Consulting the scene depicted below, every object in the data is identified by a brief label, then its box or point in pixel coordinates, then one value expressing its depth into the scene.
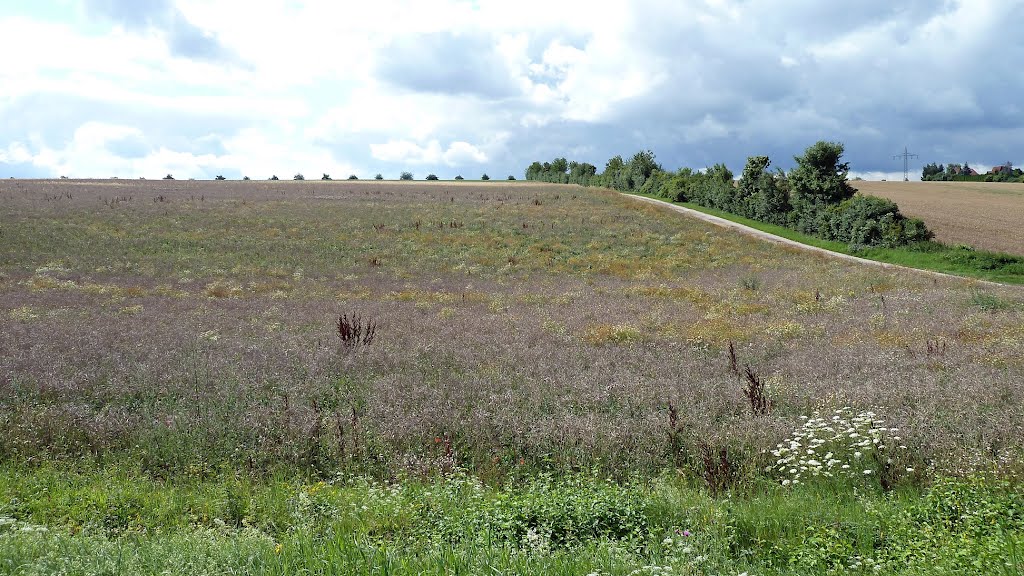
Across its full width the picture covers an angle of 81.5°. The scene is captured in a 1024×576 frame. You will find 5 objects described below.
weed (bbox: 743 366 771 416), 8.44
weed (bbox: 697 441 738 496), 6.25
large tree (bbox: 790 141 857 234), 42.47
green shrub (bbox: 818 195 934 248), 34.90
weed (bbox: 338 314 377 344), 12.82
